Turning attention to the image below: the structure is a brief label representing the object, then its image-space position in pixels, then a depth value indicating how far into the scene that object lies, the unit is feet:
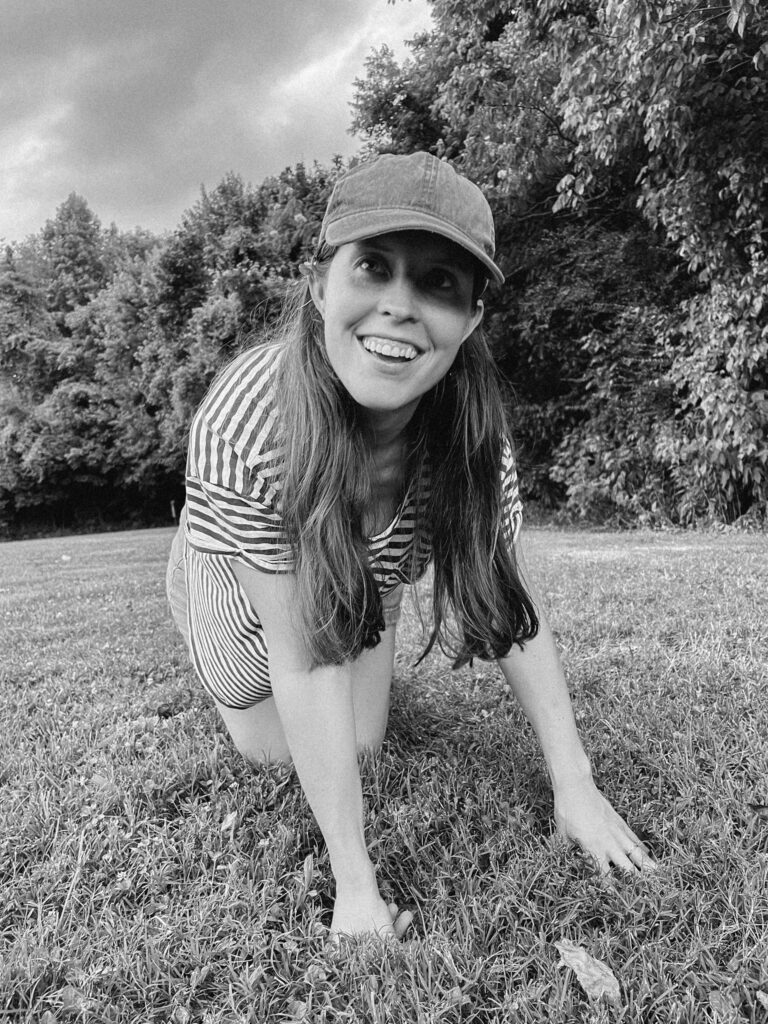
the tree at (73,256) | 106.22
